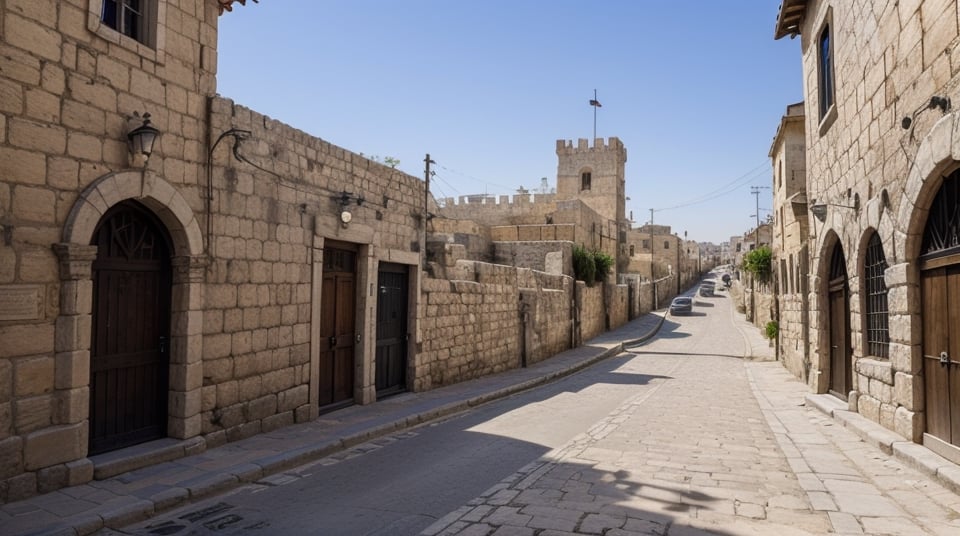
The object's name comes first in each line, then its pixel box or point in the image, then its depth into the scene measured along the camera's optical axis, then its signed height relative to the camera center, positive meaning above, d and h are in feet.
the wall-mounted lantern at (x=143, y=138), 19.81 +4.97
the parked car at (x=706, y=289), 185.23 +2.05
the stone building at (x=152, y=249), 17.06 +1.48
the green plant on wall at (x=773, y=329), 61.87 -3.34
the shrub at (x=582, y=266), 89.97 +4.22
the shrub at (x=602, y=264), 96.37 +4.99
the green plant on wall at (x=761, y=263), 79.51 +4.51
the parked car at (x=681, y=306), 132.33 -2.35
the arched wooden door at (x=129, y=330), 19.95 -1.42
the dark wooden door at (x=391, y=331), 35.63 -2.33
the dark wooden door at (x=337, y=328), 30.94 -1.93
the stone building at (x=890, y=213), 19.24 +3.37
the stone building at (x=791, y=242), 42.86 +4.79
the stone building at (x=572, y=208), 100.75 +18.65
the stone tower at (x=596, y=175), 166.81 +33.58
